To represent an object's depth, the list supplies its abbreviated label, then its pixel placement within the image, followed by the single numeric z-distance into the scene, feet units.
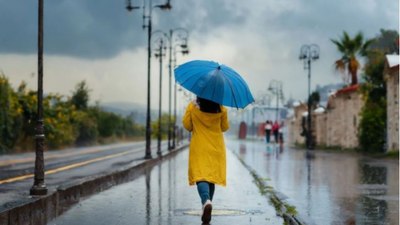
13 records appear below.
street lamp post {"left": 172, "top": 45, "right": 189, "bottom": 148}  159.28
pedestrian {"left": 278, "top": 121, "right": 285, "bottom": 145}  204.74
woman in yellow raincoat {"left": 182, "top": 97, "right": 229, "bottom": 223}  34.53
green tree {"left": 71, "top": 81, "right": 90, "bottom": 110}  232.73
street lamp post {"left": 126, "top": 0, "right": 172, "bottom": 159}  108.27
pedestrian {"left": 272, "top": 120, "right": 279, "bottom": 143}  203.29
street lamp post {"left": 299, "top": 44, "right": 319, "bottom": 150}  173.38
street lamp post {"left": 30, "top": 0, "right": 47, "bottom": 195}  43.19
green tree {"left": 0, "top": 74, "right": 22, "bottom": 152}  128.85
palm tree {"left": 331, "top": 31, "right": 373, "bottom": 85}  194.80
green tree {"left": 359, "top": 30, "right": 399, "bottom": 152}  134.82
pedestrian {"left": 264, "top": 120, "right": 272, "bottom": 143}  197.26
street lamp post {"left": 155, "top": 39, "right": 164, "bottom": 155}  150.59
